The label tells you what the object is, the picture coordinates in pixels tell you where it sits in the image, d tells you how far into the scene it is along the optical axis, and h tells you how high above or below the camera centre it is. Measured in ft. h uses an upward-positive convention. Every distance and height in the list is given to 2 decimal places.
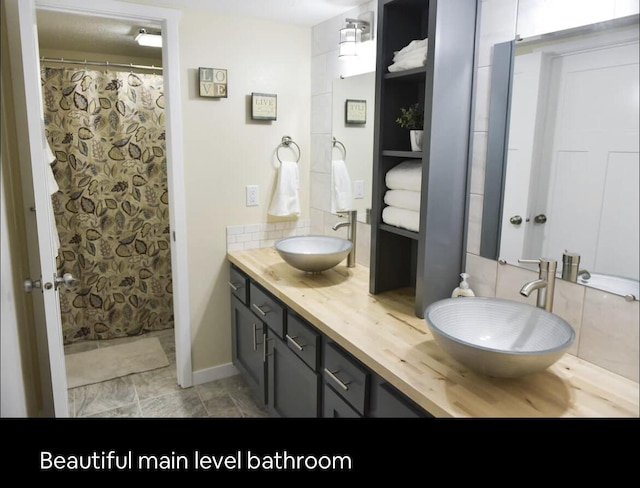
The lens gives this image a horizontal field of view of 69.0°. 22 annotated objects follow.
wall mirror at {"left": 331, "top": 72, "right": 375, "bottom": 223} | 7.64 +0.35
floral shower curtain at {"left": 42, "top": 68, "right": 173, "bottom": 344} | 10.40 -1.03
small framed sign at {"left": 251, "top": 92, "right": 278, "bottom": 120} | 8.60 +0.93
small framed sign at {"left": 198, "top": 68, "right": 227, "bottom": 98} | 8.11 +1.28
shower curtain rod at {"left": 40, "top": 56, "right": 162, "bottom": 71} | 10.24 +2.06
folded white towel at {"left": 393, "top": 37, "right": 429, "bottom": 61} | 5.42 +1.32
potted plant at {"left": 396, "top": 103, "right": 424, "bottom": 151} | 5.75 +0.46
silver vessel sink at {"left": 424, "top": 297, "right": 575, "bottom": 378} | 3.87 -1.64
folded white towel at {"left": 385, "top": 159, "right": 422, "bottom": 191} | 5.77 -0.23
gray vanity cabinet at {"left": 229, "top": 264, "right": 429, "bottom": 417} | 4.86 -2.68
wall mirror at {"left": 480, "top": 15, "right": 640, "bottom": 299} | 4.10 +0.08
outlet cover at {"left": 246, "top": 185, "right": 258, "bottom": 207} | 8.96 -0.73
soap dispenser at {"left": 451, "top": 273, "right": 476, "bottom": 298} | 5.52 -1.54
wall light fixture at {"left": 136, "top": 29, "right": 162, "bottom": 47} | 9.37 +2.42
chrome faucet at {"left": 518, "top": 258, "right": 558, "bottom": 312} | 4.59 -1.21
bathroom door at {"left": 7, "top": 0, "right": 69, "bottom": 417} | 5.12 -0.24
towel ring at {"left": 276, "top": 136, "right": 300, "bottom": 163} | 9.08 +0.28
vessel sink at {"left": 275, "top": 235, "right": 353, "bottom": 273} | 7.07 -1.52
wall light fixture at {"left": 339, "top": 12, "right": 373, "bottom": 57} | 7.38 +1.97
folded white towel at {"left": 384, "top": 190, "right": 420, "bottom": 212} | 5.80 -0.51
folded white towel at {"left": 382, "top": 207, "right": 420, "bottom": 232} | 5.84 -0.76
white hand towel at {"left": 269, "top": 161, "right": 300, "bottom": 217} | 8.99 -0.67
